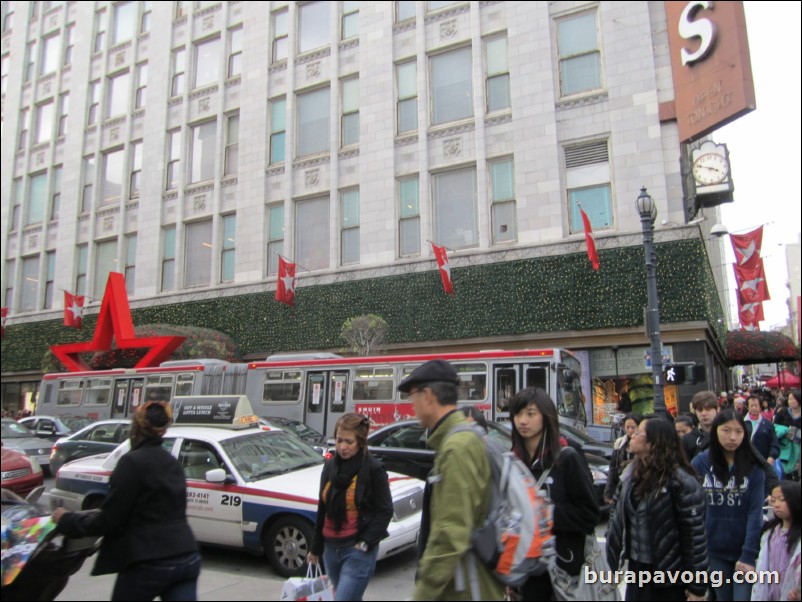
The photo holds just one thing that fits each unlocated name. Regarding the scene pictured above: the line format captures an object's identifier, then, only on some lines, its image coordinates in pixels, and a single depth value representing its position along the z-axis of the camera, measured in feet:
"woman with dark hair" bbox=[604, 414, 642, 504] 16.80
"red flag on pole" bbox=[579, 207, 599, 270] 54.91
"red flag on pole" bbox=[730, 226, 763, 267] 68.64
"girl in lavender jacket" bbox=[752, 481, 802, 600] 11.10
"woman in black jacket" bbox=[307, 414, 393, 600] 14.08
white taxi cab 22.13
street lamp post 36.04
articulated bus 44.75
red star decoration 70.69
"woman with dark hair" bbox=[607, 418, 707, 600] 11.53
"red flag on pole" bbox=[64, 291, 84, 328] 87.92
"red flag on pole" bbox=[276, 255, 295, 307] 71.00
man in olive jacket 8.28
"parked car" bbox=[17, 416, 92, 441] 52.70
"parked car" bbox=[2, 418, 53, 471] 47.26
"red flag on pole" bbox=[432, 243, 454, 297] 61.82
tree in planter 64.13
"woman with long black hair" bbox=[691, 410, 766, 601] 13.87
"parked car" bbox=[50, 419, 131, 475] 40.65
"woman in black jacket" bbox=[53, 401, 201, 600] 11.30
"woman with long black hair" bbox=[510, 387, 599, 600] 11.25
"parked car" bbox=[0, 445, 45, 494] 36.29
